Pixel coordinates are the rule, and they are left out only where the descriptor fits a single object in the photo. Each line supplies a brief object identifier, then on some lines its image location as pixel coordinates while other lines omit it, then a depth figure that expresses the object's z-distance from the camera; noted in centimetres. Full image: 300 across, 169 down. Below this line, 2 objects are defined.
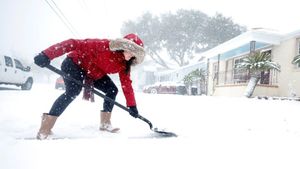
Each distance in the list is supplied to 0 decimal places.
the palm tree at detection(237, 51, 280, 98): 1128
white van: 1159
